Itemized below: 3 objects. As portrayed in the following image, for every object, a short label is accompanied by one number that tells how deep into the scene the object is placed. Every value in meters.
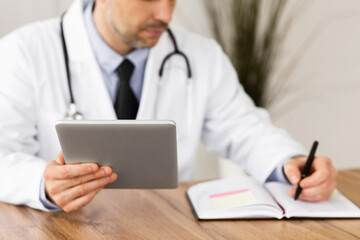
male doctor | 1.39
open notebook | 1.05
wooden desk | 0.96
